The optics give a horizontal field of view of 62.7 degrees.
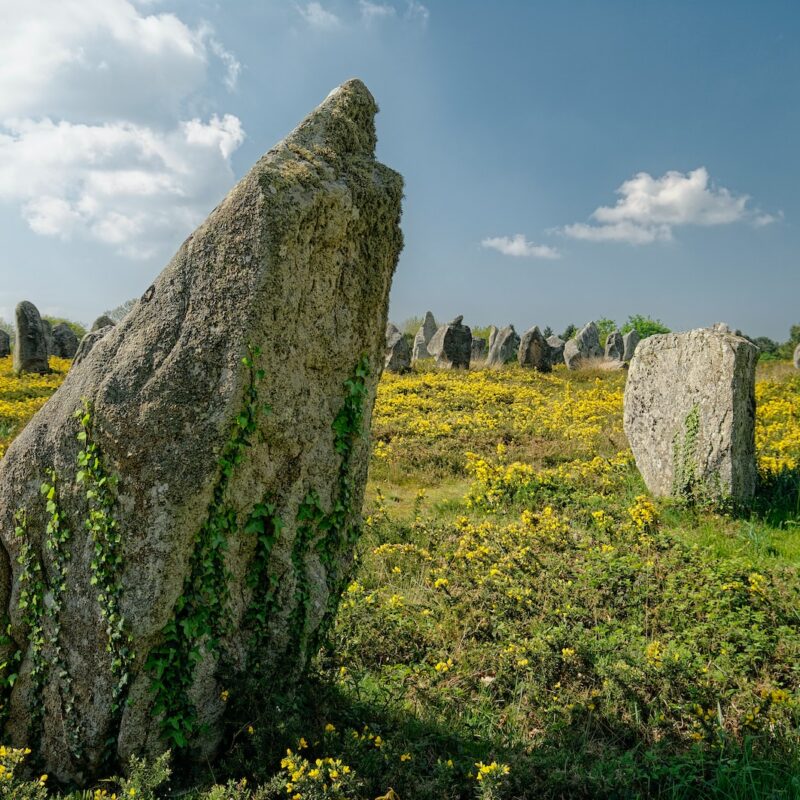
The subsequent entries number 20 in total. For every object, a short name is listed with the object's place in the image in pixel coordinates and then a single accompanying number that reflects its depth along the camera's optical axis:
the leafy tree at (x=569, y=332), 56.62
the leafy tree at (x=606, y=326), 64.12
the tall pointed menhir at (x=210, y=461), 3.42
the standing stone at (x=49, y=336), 30.98
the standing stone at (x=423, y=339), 35.97
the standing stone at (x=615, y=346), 39.09
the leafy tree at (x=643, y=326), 60.97
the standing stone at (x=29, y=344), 23.12
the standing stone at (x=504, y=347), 31.88
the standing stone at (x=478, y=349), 35.28
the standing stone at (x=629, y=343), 38.38
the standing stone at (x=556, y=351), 33.94
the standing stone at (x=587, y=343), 33.57
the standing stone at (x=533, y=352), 27.56
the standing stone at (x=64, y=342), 31.83
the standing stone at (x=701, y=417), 8.86
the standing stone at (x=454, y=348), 26.97
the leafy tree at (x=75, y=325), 52.55
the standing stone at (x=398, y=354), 25.66
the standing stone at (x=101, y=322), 32.91
